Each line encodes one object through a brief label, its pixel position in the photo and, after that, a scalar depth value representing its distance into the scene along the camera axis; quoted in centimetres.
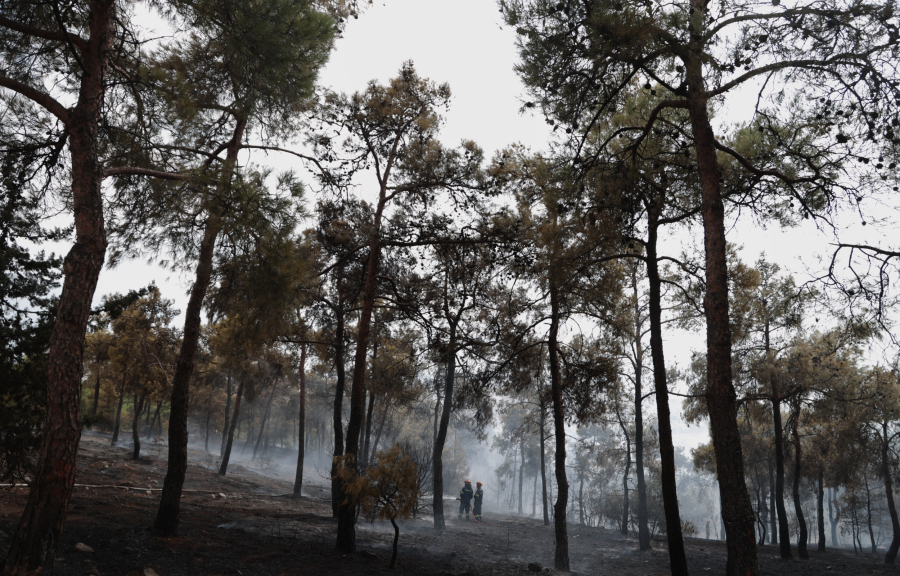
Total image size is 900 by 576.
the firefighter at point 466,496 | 2322
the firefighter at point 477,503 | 2355
